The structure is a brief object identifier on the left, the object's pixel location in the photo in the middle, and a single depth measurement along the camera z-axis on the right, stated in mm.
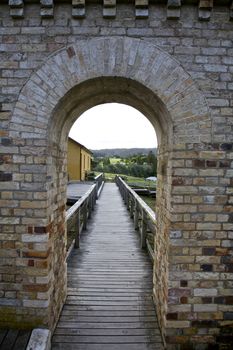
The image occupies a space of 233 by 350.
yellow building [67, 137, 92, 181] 22594
